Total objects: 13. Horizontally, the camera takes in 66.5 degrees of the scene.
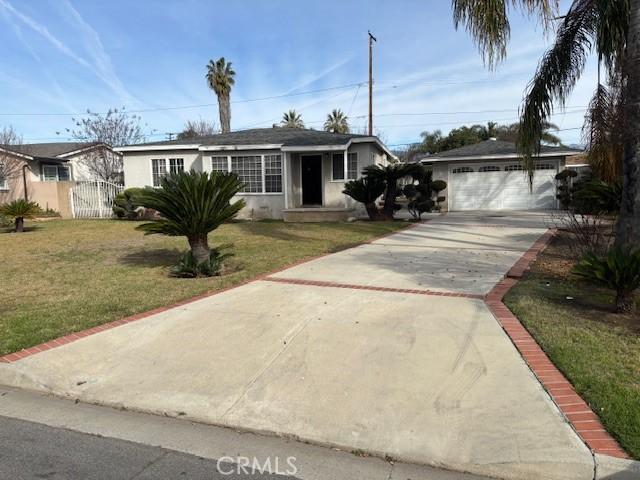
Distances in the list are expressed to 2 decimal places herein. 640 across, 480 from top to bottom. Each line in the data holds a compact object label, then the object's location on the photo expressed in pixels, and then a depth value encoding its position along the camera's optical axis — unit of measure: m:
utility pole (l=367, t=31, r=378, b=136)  31.58
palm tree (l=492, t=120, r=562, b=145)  36.88
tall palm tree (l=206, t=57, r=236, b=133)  38.24
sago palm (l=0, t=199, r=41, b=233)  16.19
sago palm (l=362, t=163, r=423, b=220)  17.34
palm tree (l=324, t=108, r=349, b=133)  60.94
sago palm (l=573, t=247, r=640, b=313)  5.45
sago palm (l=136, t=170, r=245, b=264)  8.37
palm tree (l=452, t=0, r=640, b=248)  6.61
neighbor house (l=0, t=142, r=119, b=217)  23.78
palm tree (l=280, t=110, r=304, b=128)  59.94
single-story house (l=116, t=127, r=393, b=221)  19.30
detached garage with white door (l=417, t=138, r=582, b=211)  23.42
